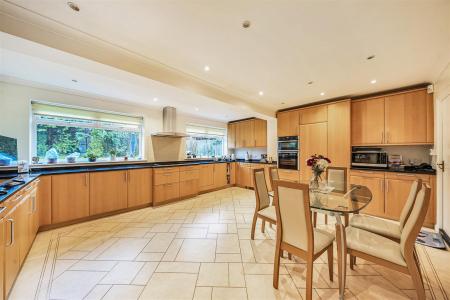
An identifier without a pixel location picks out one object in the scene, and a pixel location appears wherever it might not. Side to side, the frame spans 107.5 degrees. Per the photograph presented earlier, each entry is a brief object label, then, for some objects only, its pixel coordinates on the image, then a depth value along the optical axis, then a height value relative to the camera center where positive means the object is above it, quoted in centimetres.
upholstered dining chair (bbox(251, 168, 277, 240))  223 -76
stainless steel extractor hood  451 +76
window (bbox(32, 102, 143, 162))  313 +36
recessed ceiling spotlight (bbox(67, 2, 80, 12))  142 +126
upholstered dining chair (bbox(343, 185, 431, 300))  121 -84
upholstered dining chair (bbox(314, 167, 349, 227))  249 -46
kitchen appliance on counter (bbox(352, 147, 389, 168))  341 -19
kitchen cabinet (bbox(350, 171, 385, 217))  313 -75
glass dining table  142 -58
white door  233 -18
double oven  438 -8
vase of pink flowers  221 -24
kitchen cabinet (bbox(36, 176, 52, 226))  253 -78
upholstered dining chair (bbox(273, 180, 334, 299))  136 -72
